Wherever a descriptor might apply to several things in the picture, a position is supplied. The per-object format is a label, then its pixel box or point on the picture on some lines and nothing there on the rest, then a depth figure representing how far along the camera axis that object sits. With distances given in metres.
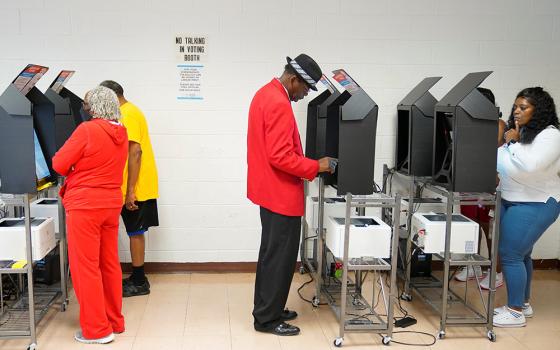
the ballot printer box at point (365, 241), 3.27
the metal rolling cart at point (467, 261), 3.35
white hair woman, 2.96
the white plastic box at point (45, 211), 3.69
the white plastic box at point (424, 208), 4.36
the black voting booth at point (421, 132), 3.91
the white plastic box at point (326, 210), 3.92
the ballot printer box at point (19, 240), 3.11
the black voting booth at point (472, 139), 3.23
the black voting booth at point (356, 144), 3.18
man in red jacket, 3.13
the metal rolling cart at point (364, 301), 3.24
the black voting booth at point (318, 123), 3.85
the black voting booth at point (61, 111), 3.76
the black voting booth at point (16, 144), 3.03
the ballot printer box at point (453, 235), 3.41
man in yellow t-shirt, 3.76
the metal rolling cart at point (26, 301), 3.09
